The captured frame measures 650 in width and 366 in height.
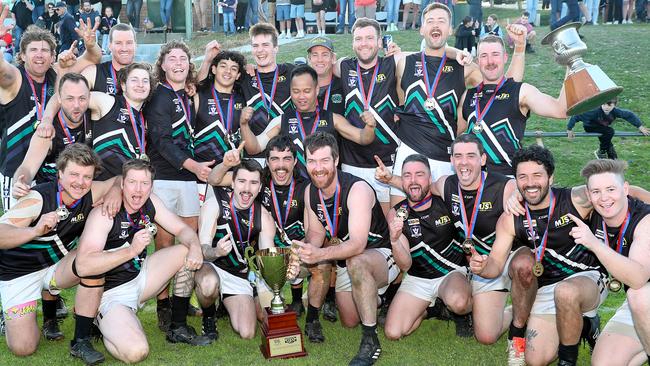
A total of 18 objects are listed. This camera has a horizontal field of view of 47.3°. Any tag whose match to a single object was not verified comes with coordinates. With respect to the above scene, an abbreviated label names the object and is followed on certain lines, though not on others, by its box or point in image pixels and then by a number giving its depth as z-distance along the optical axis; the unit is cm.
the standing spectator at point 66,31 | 1538
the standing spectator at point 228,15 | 1861
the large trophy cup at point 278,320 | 536
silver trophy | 488
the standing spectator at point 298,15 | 1842
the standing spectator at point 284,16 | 1836
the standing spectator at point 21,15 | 1719
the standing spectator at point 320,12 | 1836
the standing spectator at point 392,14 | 1864
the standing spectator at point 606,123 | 1009
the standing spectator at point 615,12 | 2070
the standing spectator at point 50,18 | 1689
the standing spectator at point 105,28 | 1670
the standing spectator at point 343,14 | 1803
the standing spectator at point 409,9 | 1860
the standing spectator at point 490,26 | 1636
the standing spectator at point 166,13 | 1882
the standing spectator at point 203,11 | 1958
